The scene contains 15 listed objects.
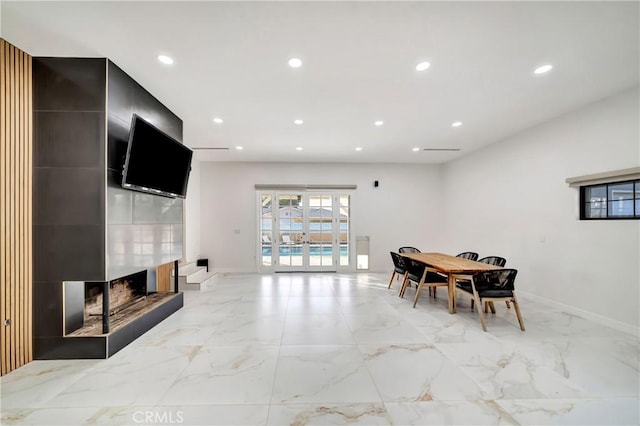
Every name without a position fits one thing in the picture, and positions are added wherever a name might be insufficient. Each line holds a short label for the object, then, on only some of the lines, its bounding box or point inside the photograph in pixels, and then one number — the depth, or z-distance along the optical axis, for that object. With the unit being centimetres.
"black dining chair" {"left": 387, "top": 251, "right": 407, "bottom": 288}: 489
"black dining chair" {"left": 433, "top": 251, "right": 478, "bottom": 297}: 486
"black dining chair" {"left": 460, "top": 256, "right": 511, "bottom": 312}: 418
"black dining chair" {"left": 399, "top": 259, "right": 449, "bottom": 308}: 419
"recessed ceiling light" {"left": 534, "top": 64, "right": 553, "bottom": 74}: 267
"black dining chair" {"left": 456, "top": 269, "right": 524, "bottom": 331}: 340
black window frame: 321
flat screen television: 275
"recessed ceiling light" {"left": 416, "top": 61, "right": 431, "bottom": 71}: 261
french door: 708
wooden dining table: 364
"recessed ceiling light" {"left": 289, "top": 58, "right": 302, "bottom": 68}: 254
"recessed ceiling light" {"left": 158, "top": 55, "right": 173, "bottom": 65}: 253
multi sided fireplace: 258
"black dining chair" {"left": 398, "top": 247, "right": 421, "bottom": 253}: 609
